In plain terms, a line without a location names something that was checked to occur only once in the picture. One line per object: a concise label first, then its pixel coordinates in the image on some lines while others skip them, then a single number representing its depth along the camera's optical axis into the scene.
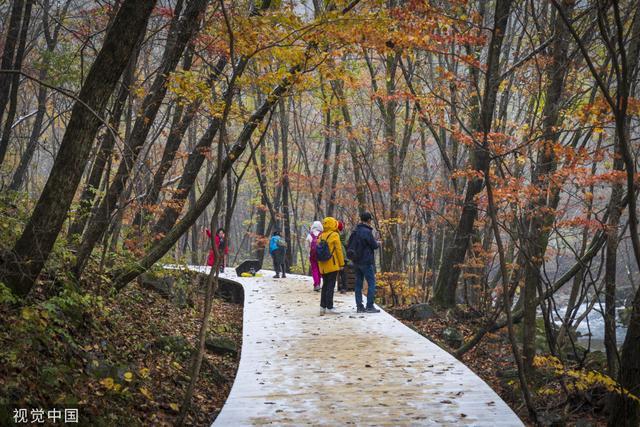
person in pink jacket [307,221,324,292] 14.06
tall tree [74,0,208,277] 7.98
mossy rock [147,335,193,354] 8.52
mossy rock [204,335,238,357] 10.10
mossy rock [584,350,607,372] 10.11
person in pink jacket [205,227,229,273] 18.54
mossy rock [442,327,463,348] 12.20
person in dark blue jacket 11.39
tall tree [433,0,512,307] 11.74
